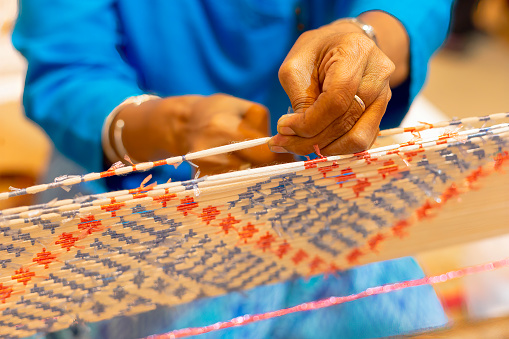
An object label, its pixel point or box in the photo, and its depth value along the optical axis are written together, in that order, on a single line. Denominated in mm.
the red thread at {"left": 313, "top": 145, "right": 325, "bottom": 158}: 425
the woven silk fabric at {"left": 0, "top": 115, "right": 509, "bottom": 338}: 411
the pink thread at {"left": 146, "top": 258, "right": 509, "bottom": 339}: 676
